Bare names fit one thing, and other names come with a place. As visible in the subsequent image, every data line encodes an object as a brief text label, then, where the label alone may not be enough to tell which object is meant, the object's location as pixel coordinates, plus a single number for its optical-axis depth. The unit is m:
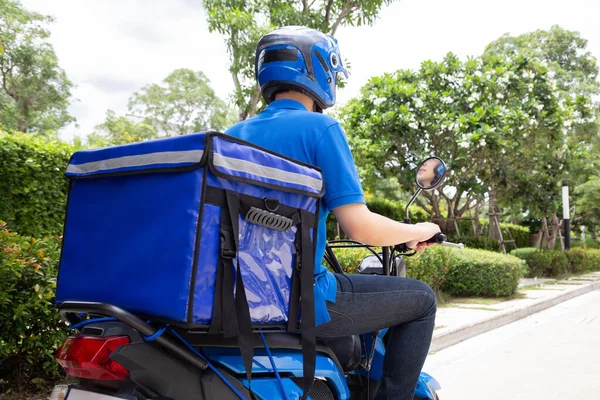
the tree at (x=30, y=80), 24.94
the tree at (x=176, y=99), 45.72
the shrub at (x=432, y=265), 8.91
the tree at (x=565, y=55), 26.81
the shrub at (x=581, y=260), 19.17
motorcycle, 1.65
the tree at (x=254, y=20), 10.29
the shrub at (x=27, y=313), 3.56
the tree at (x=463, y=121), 14.31
